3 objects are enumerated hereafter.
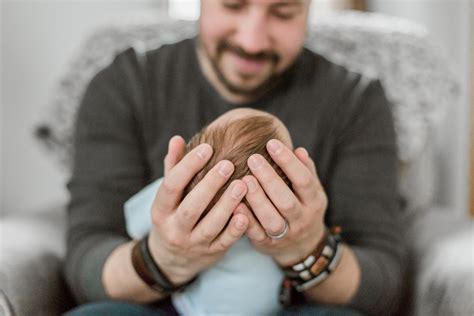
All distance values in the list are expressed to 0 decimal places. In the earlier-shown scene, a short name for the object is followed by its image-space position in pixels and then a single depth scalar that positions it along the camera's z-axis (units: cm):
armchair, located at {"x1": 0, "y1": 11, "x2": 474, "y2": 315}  136
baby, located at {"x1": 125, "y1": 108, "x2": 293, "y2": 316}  84
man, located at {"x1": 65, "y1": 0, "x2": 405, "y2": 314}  103
